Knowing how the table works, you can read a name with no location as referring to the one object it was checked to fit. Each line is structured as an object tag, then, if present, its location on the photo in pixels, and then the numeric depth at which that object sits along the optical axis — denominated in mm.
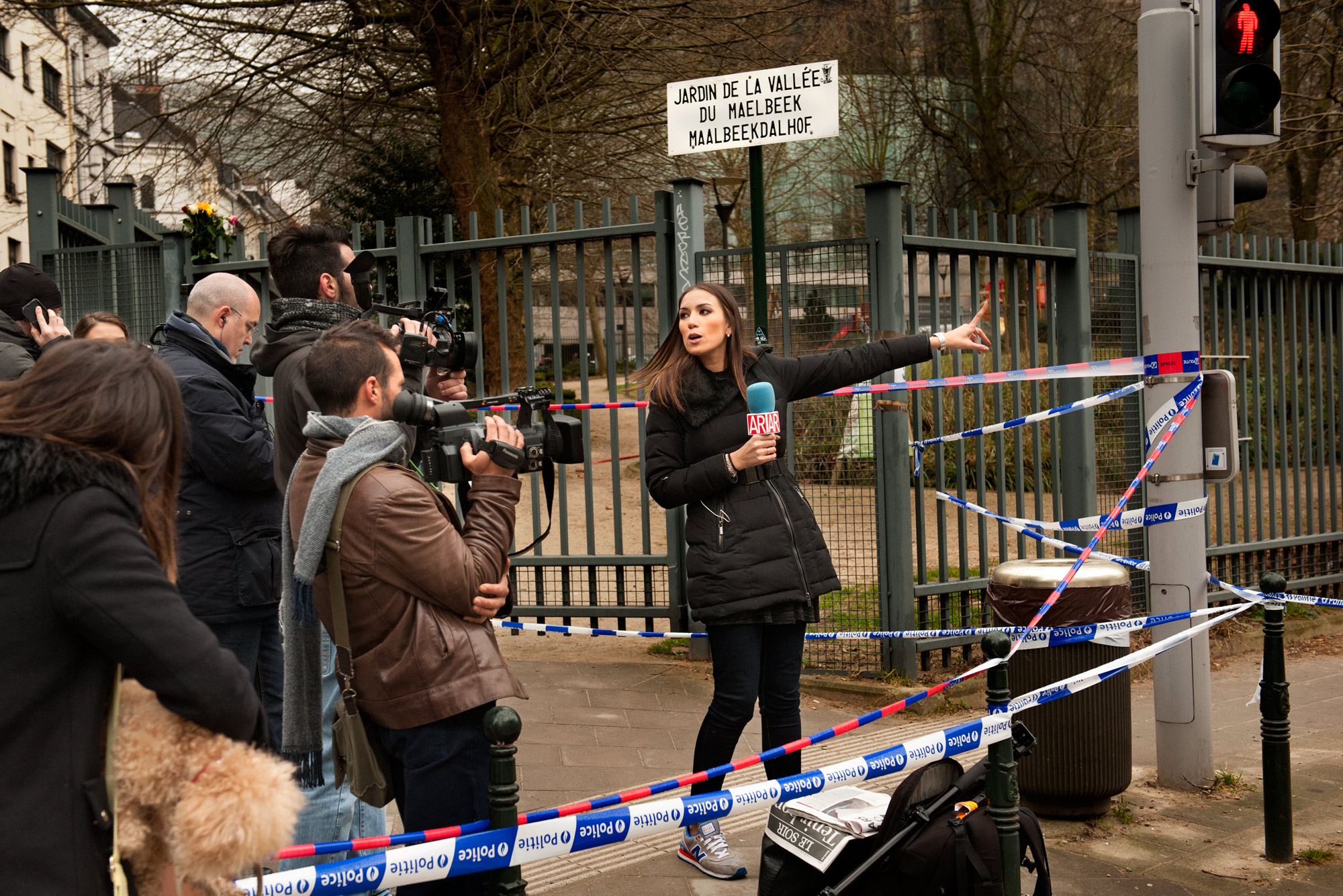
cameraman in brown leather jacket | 2736
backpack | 3145
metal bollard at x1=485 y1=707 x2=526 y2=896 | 2520
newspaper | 3256
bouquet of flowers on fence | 7602
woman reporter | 3957
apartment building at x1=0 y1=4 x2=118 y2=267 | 31688
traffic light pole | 4863
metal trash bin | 4469
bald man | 3926
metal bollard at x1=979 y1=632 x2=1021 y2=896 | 3166
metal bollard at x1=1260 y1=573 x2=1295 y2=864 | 4254
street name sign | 5230
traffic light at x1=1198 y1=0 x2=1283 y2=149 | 4676
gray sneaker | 4039
